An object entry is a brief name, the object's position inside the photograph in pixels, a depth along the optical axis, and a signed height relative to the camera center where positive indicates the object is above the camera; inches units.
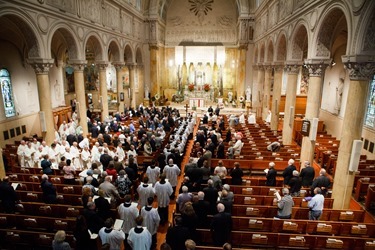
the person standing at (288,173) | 357.7 -129.0
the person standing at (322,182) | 329.1 -128.9
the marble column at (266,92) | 812.6 -50.1
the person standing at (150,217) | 259.4 -137.1
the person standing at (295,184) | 324.5 -130.6
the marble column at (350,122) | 310.0 -55.3
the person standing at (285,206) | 273.0 -131.9
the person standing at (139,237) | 218.6 -131.1
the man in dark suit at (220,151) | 482.3 -135.0
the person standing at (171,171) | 373.7 -132.4
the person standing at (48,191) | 300.0 -131.1
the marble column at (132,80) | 1016.9 -20.2
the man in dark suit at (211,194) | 285.0 -124.4
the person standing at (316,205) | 278.8 -134.0
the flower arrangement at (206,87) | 1272.1 -55.6
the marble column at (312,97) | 439.5 -35.1
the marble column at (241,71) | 1164.2 +18.7
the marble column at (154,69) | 1167.8 +24.8
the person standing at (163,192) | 315.0 -137.1
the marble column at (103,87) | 754.4 -35.6
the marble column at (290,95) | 561.3 -40.7
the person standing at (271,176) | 358.6 -133.1
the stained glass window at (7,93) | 608.7 -43.7
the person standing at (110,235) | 219.9 -130.1
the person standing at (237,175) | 362.0 -133.0
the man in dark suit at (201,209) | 263.7 -130.9
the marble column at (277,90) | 685.3 -36.3
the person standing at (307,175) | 363.6 -133.3
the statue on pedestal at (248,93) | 1111.8 -74.3
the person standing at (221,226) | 235.9 -131.4
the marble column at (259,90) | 944.3 -50.3
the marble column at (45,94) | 488.9 -37.1
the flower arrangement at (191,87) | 1267.2 -55.8
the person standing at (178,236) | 215.6 -127.3
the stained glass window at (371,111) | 524.7 -68.5
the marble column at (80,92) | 631.2 -42.0
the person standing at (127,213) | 260.1 -133.8
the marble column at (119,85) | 888.9 -35.6
